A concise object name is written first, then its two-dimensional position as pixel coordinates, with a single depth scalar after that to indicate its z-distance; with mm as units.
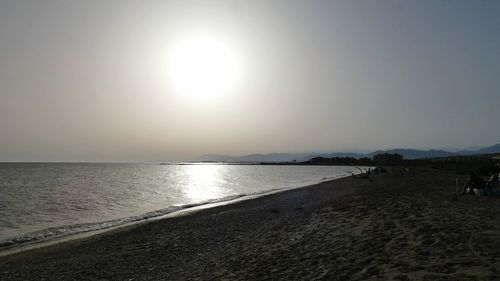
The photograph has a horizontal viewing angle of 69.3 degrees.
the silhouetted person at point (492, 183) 23041
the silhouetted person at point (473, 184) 23803
